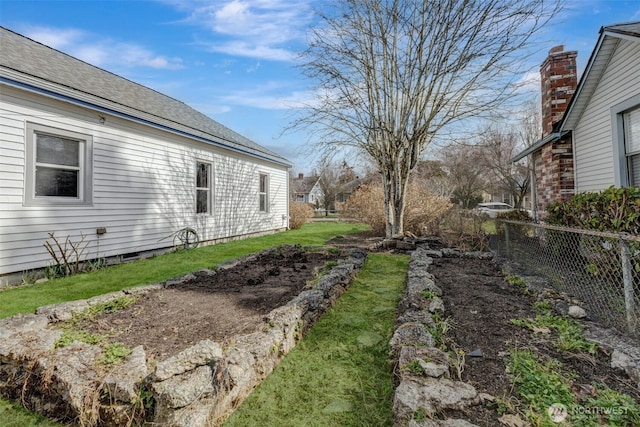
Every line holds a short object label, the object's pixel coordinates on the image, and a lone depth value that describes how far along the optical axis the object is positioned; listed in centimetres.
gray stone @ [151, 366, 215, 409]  173
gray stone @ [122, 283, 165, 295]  392
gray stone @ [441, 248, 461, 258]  673
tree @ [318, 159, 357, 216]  3591
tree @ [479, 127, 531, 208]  2083
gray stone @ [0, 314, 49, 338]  263
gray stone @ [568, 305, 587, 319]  291
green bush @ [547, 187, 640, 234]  386
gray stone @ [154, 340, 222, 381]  187
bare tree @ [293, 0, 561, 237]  753
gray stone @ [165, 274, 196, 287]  443
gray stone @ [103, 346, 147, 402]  183
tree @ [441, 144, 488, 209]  2528
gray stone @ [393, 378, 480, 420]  166
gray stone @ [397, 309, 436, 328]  279
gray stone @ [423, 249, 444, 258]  670
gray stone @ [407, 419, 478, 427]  147
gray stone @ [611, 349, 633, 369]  203
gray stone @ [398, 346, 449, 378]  193
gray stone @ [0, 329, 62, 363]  224
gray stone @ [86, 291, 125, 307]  345
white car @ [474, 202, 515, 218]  2391
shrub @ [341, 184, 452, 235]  1009
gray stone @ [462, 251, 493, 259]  641
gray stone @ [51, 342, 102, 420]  185
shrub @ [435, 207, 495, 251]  765
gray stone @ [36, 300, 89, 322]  305
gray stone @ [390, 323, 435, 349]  235
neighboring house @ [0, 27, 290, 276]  493
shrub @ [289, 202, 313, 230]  1517
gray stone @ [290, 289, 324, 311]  332
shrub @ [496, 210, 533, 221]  863
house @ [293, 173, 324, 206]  4556
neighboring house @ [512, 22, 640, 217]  497
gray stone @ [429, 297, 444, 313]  314
